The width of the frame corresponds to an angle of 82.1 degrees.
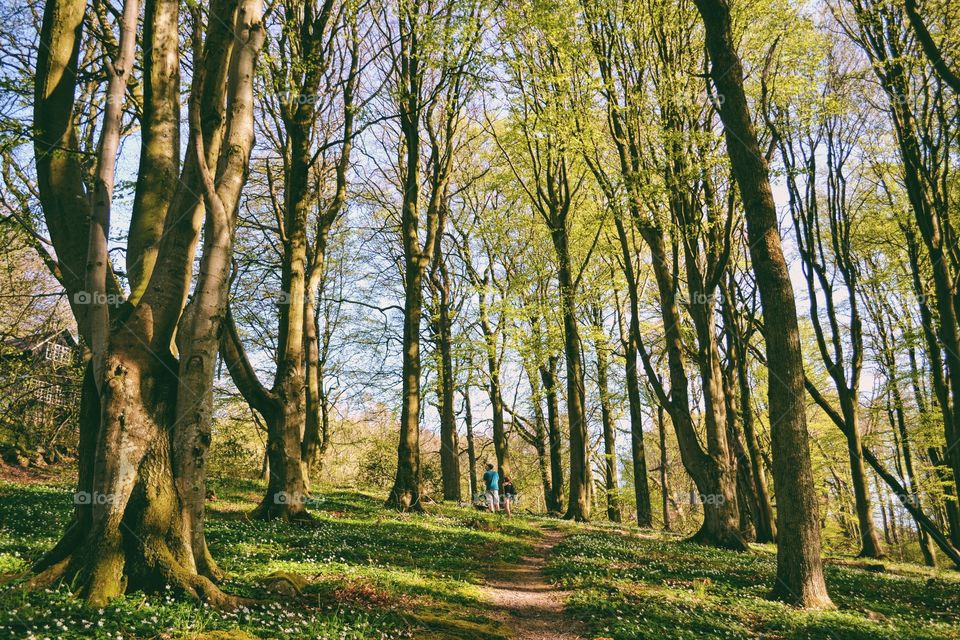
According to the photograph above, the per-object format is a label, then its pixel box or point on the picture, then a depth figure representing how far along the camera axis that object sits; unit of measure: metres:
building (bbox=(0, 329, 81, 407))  18.11
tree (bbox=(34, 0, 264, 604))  5.86
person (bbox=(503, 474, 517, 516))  25.20
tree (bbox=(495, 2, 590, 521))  19.45
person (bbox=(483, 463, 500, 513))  24.84
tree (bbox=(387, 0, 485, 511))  18.45
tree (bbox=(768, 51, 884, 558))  19.94
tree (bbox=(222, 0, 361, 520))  13.78
